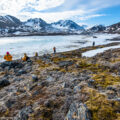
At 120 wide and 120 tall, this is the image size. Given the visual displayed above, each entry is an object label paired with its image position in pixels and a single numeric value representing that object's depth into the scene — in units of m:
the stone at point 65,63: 13.16
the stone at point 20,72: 11.39
